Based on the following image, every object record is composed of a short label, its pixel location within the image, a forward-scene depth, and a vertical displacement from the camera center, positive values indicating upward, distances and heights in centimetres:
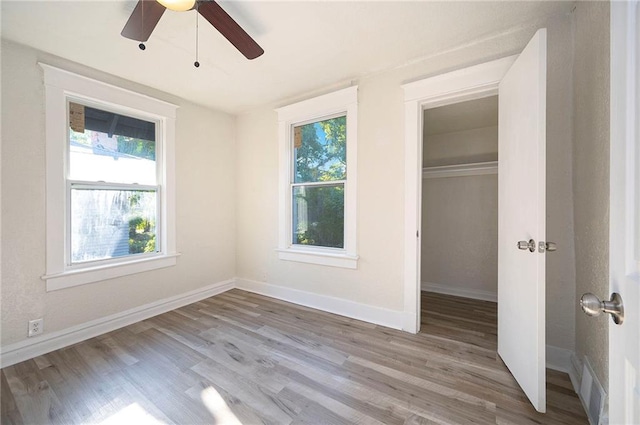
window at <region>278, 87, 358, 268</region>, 267 +36
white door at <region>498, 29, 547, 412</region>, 142 -4
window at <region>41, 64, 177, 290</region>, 217 +30
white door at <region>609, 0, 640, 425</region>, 59 +0
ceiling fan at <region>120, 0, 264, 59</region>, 139 +114
